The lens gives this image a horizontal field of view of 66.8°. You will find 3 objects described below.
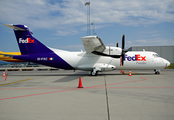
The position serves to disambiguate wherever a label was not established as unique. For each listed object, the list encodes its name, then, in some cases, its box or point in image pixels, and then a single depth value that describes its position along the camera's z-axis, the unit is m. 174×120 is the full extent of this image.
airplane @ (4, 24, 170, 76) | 17.53
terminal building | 55.69
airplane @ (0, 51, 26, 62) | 38.51
